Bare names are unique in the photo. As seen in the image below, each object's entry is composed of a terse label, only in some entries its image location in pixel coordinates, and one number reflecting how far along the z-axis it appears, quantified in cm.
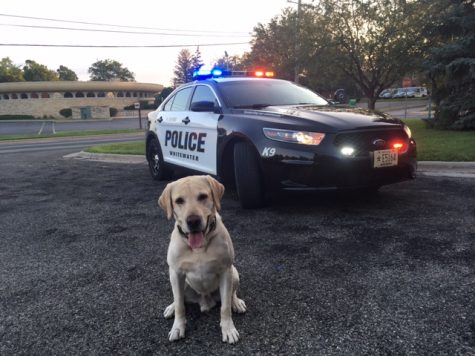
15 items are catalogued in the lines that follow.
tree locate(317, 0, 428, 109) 1213
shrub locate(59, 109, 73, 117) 5278
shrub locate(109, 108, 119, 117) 5181
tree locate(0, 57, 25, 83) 8088
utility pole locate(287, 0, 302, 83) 1472
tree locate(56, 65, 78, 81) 11100
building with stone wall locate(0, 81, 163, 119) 5494
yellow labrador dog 238
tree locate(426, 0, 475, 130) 1052
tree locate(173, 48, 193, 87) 5372
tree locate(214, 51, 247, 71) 4013
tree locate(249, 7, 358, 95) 1334
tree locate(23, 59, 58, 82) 8812
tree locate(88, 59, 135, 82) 11906
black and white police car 424
